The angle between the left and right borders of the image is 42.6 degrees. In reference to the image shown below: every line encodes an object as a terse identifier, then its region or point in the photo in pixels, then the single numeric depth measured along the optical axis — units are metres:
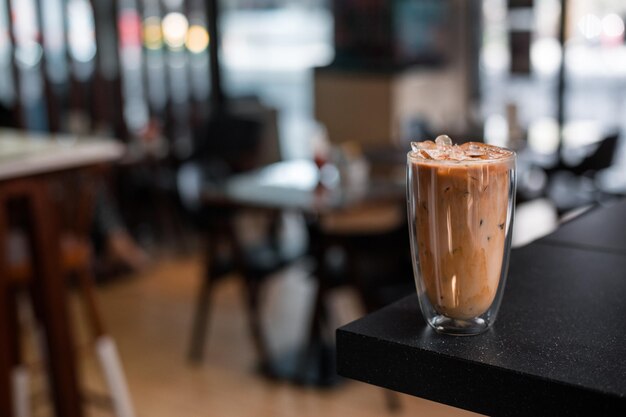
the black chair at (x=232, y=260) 3.95
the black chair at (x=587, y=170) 4.90
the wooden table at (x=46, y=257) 2.56
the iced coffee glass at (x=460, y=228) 0.98
